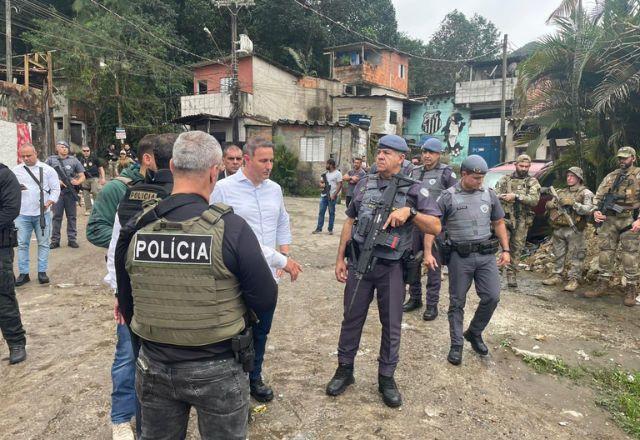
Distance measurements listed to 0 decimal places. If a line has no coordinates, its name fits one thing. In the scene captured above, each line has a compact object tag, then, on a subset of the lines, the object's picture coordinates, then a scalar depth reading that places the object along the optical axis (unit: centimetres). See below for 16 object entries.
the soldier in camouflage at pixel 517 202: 627
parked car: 833
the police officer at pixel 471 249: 402
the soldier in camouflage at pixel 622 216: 569
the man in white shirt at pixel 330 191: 1015
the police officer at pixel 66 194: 775
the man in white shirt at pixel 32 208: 577
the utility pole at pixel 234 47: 1797
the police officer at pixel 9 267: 360
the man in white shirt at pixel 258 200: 299
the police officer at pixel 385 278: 320
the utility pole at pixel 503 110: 2105
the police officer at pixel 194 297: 168
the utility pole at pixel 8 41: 1758
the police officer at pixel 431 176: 523
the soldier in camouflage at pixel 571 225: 634
